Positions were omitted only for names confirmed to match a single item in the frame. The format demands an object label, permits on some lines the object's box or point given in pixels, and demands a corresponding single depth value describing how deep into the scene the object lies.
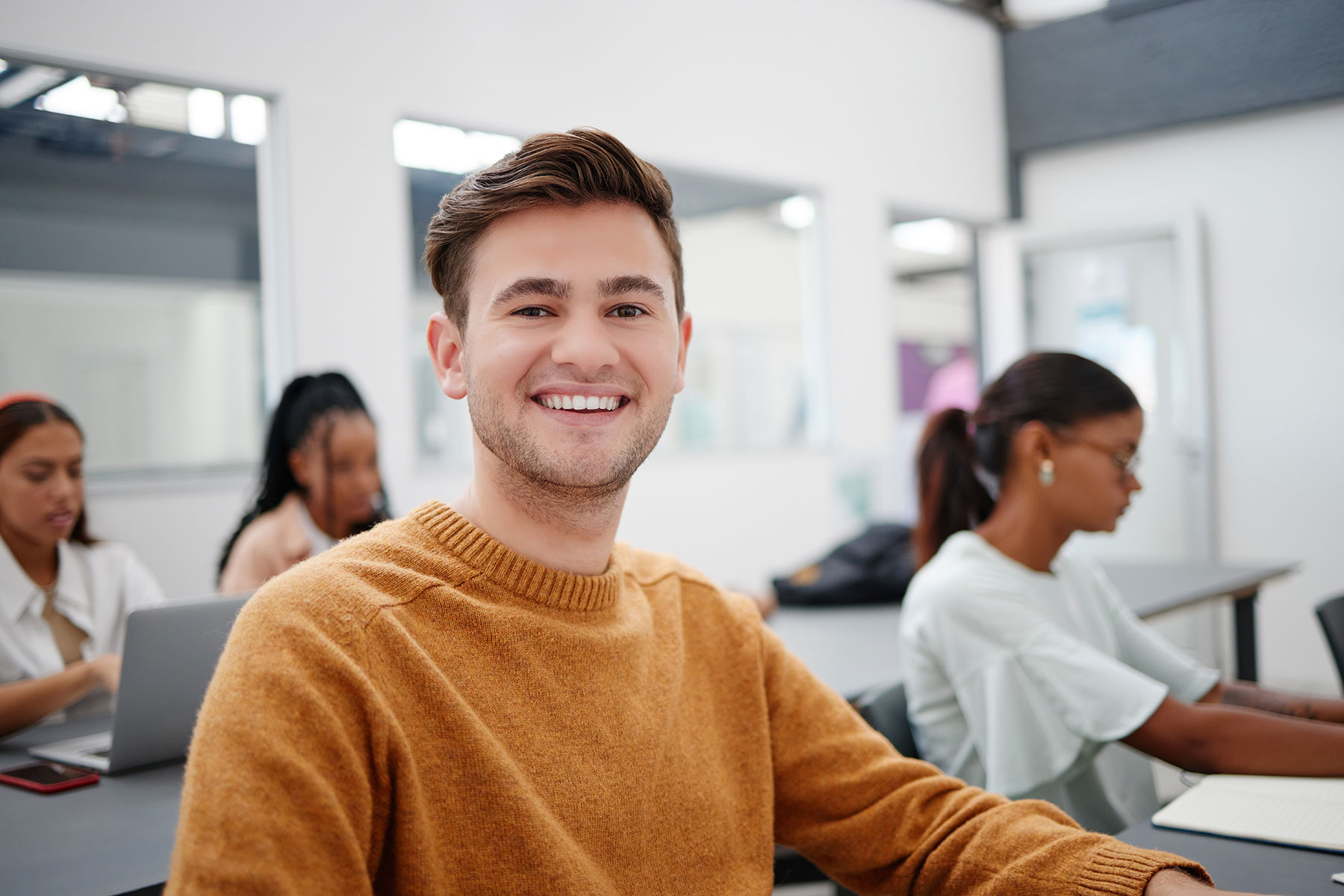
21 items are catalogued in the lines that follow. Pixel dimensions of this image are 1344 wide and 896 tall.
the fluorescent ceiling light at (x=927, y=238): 7.74
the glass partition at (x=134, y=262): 2.92
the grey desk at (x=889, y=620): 2.22
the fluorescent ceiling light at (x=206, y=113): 3.21
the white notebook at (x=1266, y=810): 1.20
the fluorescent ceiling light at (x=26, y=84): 2.85
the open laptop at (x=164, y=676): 1.53
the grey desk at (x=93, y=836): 1.19
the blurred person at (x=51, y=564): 2.09
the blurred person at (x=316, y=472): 2.59
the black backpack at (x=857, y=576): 3.07
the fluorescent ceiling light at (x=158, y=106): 3.09
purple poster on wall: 9.65
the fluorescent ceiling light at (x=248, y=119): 3.29
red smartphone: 1.53
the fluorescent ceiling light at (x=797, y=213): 5.10
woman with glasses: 1.44
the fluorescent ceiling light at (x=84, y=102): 2.93
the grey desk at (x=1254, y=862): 1.07
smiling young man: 0.79
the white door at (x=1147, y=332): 5.17
